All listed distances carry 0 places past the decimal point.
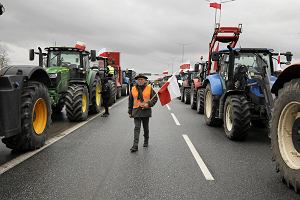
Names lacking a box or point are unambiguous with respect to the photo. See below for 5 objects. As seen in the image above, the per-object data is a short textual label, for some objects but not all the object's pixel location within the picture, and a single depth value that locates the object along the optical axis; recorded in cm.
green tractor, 1133
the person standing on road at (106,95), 1383
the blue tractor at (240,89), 819
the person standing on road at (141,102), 764
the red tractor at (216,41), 1320
